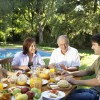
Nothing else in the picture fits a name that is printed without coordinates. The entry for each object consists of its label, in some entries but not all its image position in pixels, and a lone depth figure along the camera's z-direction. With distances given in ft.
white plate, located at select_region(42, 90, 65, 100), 6.55
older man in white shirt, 11.57
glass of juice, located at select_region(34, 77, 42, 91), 7.40
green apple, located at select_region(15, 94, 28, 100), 5.78
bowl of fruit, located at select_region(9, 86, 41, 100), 5.85
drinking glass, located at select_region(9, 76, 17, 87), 7.80
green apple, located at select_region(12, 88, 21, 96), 6.34
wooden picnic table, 7.22
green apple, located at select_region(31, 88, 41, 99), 6.22
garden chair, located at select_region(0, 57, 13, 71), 12.62
